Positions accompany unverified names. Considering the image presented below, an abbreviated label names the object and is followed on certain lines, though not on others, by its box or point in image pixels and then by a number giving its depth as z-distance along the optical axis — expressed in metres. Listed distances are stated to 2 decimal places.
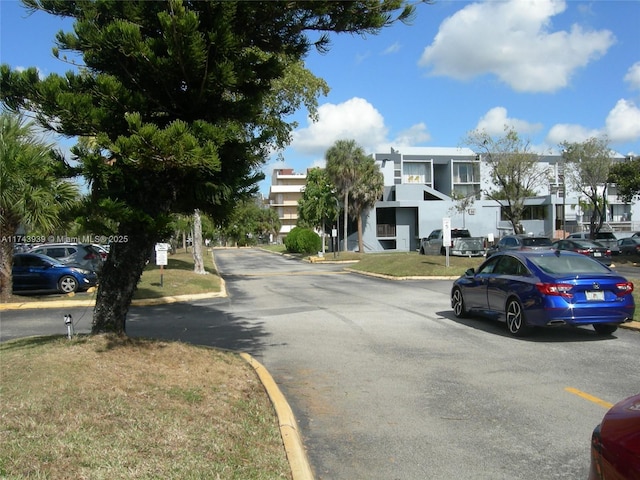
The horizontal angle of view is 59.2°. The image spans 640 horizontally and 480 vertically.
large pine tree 5.80
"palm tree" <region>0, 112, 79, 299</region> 13.28
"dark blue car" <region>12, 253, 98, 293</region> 18.44
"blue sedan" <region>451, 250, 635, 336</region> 9.14
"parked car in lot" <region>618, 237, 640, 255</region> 33.38
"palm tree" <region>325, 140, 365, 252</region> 51.69
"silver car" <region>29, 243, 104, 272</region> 20.64
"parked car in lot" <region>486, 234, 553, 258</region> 26.83
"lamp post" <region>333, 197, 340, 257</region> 53.34
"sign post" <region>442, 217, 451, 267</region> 24.87
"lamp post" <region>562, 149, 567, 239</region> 43.93
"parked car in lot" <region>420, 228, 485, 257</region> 31.34
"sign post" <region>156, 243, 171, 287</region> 18.70
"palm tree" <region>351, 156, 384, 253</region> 51.69
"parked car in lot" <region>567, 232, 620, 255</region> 31.80
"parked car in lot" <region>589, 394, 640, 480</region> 2.30
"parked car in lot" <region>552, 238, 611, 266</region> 27.44
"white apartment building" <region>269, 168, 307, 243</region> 124.69
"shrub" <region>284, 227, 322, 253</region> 56.16
